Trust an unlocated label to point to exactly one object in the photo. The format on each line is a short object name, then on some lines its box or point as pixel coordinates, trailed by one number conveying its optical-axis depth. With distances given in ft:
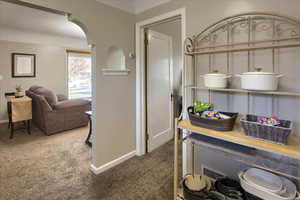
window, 19.53
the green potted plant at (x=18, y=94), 12.99
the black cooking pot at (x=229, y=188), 4.77
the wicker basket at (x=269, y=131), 3.60
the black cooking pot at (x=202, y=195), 4.76
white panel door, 9.26
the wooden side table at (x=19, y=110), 11.51
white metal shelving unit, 3.84
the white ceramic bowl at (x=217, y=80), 4.83
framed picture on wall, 15.57
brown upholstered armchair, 11.82
